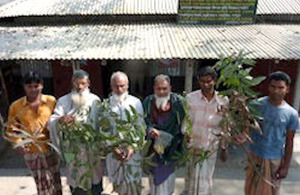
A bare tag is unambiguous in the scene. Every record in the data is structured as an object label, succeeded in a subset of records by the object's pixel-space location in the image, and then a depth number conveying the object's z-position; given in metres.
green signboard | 8.06
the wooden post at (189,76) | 6.64
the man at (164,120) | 3.04
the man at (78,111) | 2.98
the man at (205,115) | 3.00
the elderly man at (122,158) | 3.02
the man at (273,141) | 2.88
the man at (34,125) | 2.98
